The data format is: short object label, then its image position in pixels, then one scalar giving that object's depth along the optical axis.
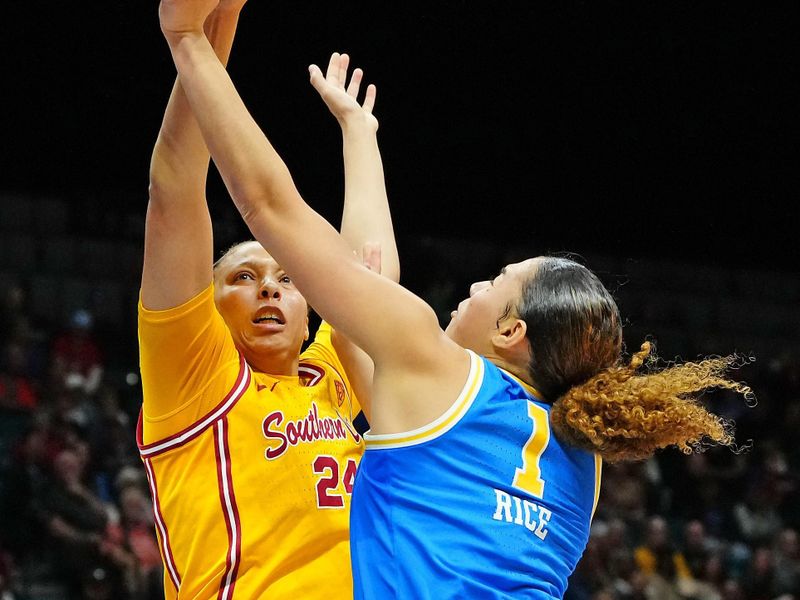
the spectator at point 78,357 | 7.93
